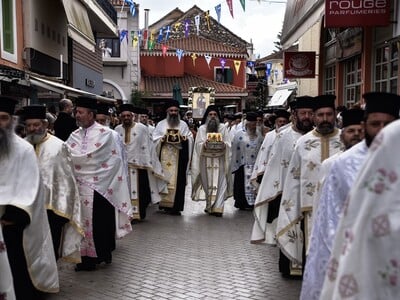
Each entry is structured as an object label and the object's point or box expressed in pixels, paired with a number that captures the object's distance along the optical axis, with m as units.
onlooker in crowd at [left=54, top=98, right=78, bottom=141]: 9.34
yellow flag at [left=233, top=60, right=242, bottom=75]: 46.84
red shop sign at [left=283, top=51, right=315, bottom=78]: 18.44
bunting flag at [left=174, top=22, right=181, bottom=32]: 49.98
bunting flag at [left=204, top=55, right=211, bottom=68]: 44.86
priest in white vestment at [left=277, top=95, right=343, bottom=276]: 5.81
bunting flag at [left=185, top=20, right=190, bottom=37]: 43.38
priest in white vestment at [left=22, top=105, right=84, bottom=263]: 6.07
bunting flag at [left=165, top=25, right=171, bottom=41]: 47.01
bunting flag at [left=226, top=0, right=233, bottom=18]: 18.53
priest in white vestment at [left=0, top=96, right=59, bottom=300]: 4.73
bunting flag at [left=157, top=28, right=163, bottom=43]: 43.89
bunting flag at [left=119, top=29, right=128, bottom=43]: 34.88
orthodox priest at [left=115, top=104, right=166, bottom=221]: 10.87
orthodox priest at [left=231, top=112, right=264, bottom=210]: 12.46
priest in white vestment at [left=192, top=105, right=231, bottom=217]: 11.91
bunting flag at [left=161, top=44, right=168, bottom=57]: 44.06
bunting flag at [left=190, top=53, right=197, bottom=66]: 46.22
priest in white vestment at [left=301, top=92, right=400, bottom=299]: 3.54
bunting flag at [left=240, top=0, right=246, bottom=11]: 17.67
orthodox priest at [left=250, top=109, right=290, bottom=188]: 8.50
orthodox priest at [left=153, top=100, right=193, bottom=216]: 11.80
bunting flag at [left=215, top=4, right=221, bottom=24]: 24.84
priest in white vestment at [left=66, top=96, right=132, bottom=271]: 7.26
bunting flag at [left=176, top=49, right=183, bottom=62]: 41.07
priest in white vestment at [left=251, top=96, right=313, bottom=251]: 6.78
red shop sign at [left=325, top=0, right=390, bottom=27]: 11.13
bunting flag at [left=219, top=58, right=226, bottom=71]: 46.19
